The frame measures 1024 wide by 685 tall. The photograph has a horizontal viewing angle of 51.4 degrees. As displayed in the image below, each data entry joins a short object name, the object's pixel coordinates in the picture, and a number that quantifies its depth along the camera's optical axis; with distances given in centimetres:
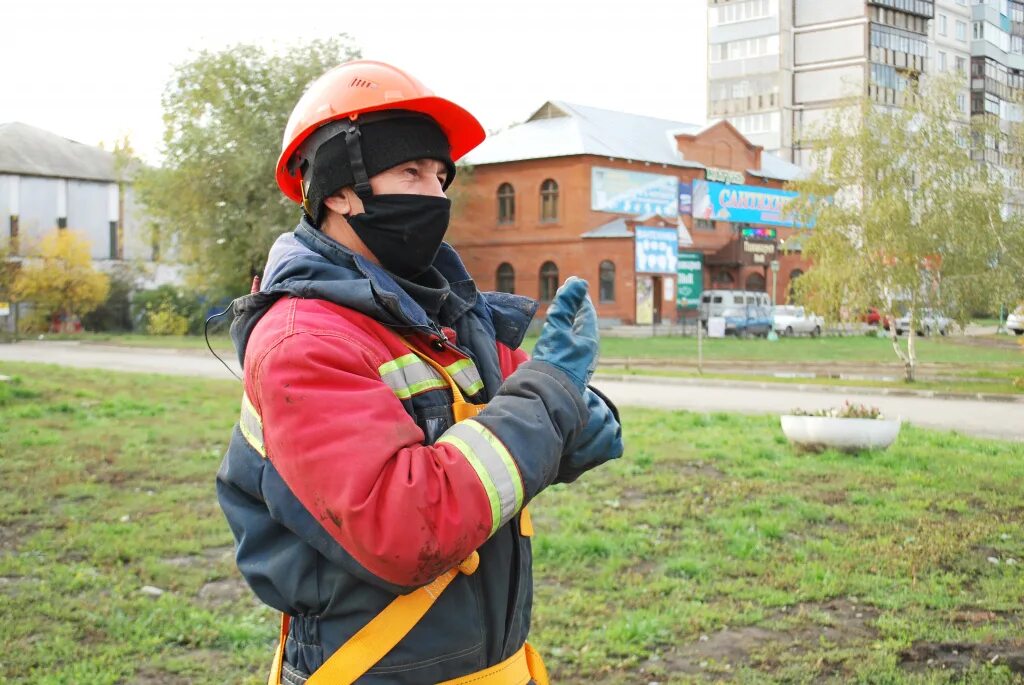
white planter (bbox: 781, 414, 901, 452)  1050
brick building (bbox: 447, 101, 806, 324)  5081
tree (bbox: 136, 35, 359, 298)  4159
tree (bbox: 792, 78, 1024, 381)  2106
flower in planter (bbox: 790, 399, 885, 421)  1076
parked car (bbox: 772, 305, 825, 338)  4822
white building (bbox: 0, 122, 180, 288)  5825
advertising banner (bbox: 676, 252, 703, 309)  5422
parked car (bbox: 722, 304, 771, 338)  4650
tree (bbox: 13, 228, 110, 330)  4772
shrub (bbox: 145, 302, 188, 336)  5088
